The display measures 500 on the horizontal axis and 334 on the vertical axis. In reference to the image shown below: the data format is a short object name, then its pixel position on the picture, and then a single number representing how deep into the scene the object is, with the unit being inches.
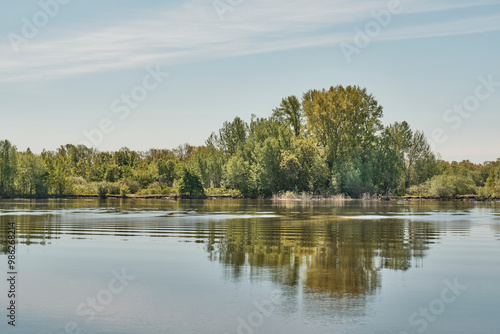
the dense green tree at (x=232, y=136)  4990.2
